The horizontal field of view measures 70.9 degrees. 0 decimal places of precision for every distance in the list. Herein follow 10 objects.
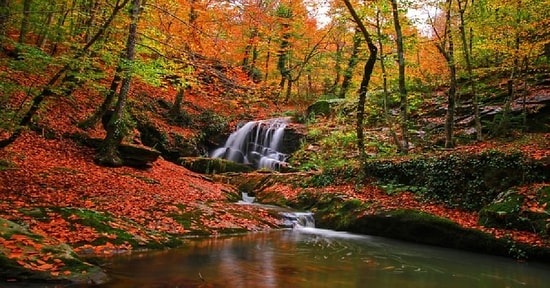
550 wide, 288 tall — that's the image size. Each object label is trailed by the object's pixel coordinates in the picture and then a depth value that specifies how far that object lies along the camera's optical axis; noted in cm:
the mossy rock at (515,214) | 859
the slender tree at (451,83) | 1312
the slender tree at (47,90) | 808
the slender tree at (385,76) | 1429
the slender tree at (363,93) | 1270
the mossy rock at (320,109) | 2237
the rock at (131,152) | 1299
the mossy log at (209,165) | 1823
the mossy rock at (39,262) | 460
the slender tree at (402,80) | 1366
